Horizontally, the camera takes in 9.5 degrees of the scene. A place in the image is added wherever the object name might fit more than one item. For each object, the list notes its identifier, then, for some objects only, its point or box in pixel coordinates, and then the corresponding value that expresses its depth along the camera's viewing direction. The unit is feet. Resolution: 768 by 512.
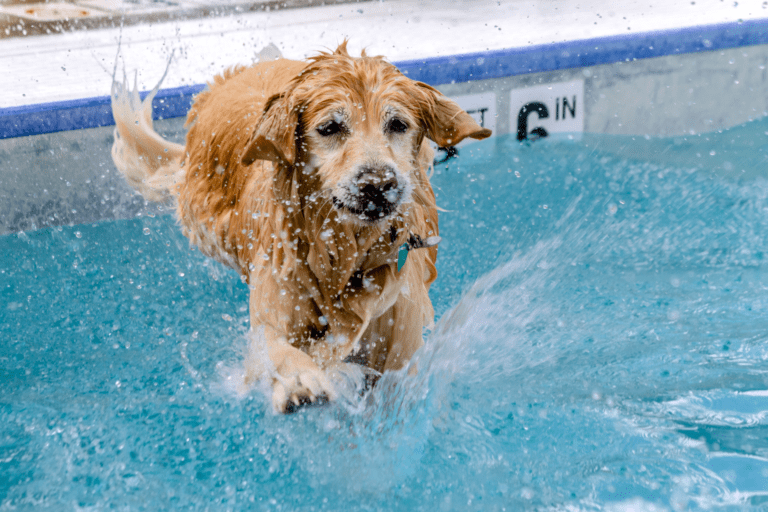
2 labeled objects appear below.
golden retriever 17.42
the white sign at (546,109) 23.29
